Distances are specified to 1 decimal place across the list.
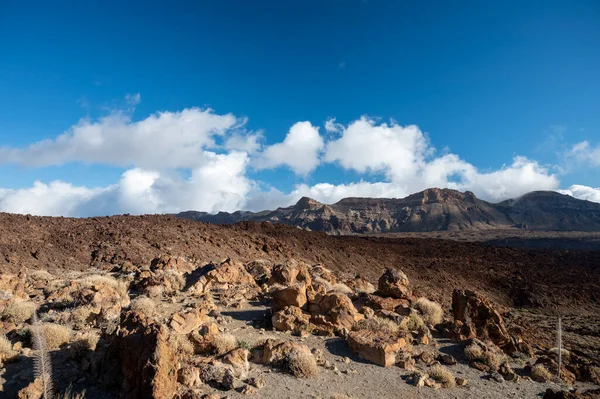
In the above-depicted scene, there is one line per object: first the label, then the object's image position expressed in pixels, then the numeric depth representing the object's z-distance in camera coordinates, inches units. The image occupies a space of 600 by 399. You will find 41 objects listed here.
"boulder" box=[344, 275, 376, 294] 671.1
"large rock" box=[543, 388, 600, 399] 249.1
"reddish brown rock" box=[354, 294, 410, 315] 483.2
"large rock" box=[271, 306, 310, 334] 392.2
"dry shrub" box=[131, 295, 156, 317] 391.0
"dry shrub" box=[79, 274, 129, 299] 473.9
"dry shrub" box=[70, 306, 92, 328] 349.7
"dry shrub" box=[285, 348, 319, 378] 293.7
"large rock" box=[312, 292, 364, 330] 403.5
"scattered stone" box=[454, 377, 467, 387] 318.2
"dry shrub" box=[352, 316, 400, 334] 406.0
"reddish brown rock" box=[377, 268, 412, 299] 532.4
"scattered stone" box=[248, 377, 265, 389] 268.1
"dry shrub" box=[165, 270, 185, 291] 516.1
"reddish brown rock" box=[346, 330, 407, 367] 335.0
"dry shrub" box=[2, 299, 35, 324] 354.0
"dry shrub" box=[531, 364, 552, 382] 349.4
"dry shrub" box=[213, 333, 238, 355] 307.6
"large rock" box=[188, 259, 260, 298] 523.1
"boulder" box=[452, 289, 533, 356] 430.6
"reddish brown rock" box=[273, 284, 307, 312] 430.9
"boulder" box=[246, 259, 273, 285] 602.0
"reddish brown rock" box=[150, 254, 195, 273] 634.2
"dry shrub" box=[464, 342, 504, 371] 363.6
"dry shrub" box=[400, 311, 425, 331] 432.6
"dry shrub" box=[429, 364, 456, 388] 313.4
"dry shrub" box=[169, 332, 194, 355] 285.7
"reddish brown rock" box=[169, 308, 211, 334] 316.8
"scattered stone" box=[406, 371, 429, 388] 306.0
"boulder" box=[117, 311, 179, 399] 215.5
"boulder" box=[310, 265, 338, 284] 665.2
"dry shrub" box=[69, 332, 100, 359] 279.0
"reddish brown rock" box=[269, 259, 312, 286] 577.6
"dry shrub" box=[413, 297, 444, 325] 473.1
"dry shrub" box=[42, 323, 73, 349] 293.0
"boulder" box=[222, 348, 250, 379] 278.9
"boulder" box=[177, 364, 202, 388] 251.0
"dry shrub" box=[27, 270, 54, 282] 548.3
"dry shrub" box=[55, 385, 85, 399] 222.4
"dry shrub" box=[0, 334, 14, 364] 268.8
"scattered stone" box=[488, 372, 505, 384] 334.3
